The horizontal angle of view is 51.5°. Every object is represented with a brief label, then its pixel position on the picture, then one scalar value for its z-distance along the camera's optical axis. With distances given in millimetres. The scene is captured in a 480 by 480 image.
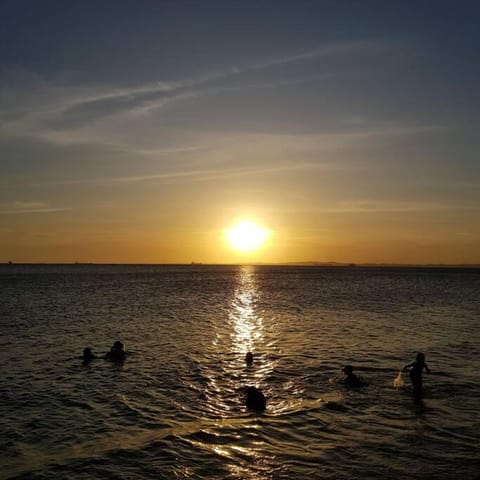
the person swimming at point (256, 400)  21891
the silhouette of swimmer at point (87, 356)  32438
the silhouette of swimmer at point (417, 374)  24672
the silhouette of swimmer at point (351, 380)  25812
